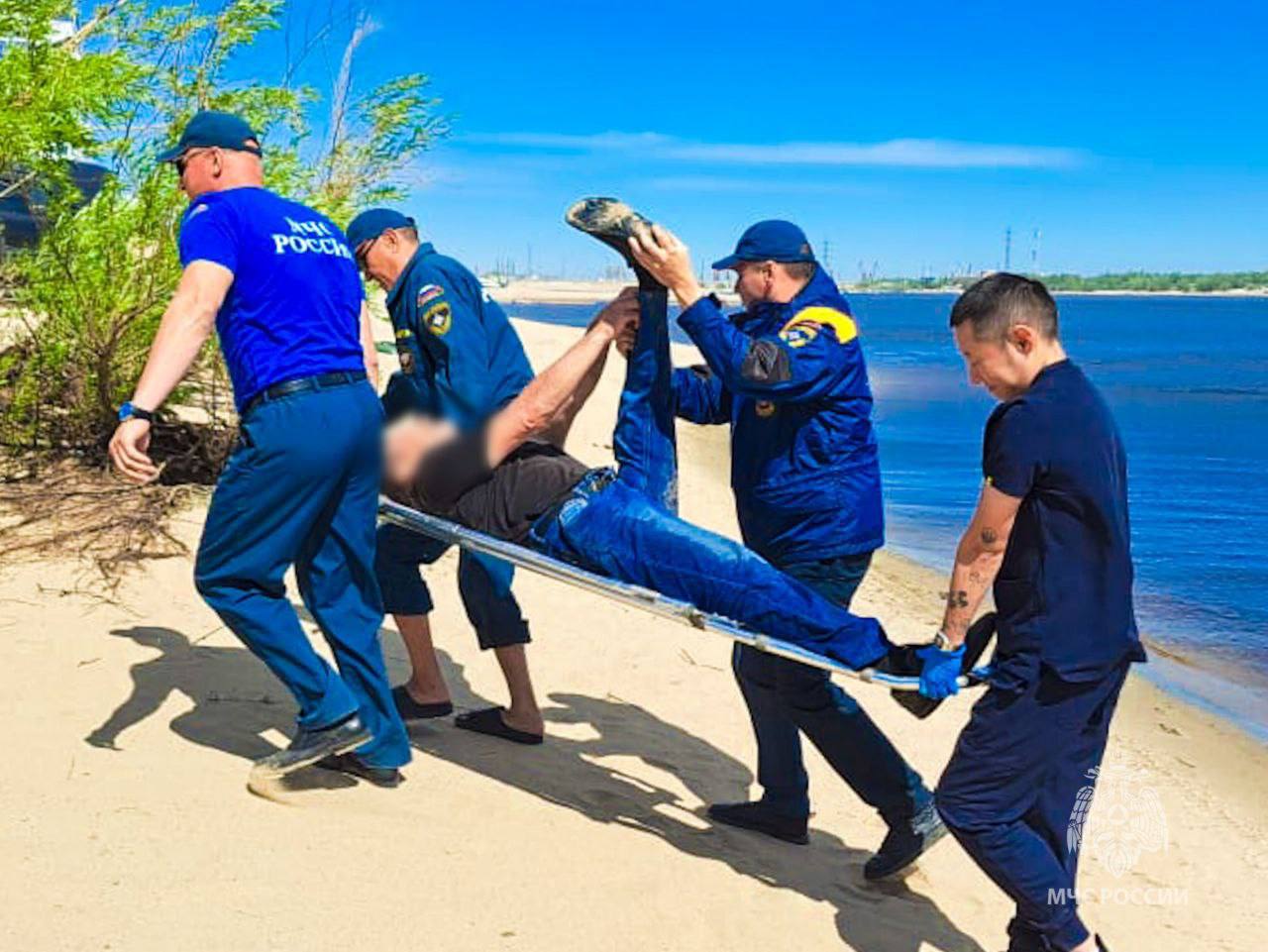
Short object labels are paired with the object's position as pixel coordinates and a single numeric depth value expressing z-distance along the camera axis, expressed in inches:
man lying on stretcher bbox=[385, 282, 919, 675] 153.6
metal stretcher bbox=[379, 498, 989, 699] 146.6
